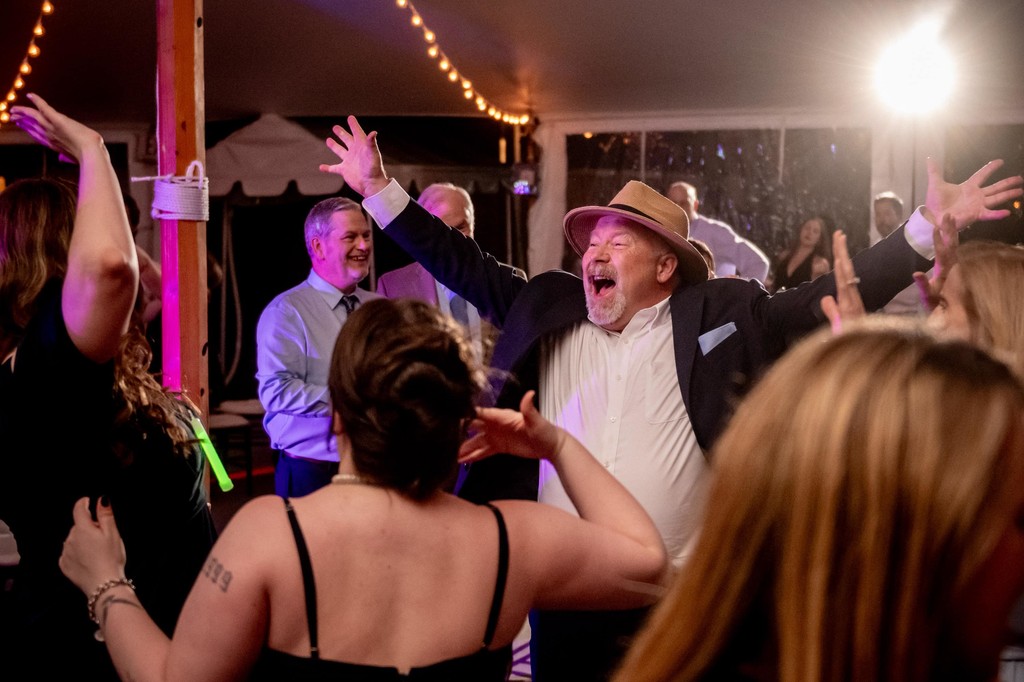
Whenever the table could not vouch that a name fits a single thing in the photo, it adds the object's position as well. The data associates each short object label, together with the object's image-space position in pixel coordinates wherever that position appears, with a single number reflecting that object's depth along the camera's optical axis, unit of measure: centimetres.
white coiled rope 260
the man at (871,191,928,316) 692
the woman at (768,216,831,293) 682
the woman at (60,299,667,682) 134
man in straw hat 263
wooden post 265
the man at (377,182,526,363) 411
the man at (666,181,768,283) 613
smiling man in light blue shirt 364
